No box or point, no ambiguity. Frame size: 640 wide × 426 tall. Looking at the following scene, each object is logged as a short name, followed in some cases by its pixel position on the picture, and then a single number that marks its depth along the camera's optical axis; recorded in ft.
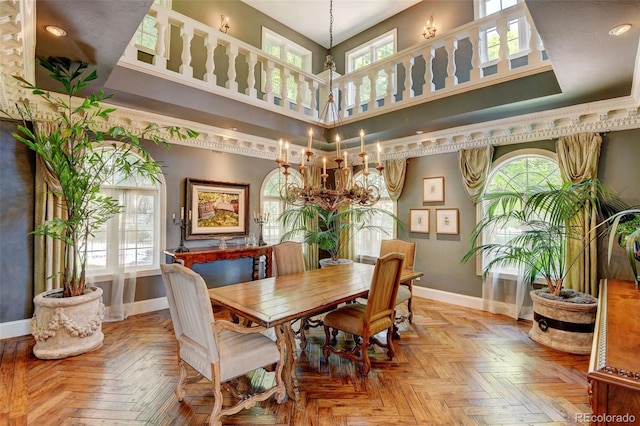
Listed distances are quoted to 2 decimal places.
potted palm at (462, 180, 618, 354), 9.83
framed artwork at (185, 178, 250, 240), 14.71
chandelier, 8.75
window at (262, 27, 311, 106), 19.09
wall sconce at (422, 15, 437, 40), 17.35
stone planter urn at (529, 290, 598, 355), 9.73
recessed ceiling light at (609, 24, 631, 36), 6.65
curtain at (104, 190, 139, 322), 12.50
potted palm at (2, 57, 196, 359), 9.00
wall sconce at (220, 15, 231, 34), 17.13
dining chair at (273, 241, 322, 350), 11.19
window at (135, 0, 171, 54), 14.46
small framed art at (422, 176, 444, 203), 15.90
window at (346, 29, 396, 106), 19.20
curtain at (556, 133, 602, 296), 11.32
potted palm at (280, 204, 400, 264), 16.31
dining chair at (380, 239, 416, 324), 11.41
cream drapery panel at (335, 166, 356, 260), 19.30
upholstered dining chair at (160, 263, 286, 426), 6.00
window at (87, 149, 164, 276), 12.51
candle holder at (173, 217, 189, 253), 14.27
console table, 12.63
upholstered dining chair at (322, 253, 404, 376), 8.12
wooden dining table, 6.85
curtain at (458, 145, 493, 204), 14.10
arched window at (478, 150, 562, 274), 12.95
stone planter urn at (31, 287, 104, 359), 9.27
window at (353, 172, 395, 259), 18.12
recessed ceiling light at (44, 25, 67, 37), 7.14
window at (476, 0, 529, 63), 12.90
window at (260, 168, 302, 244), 17.95
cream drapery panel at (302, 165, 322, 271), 18.88
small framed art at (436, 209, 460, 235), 15.29
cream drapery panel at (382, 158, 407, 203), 17.15
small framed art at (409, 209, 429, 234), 16.38
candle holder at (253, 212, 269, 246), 15.78
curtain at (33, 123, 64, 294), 11.12
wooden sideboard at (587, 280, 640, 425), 3.59
